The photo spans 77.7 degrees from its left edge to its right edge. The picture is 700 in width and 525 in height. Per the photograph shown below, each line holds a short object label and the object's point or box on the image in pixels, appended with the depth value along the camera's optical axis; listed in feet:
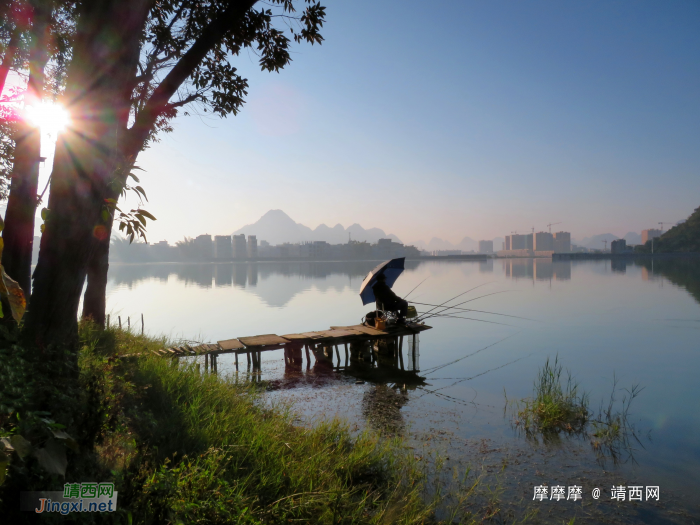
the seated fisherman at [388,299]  52.08
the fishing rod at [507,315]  89.66
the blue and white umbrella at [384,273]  53.11
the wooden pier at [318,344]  40.42
